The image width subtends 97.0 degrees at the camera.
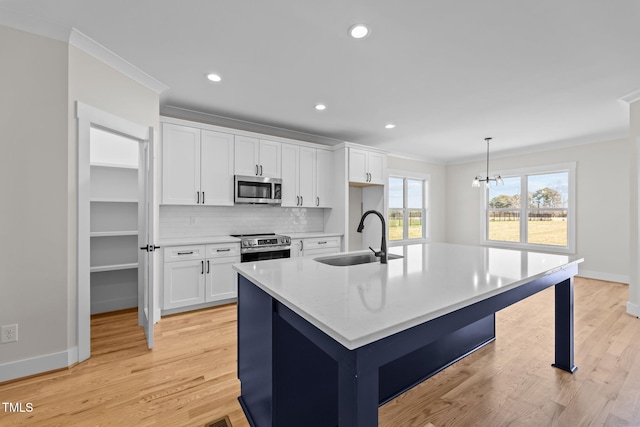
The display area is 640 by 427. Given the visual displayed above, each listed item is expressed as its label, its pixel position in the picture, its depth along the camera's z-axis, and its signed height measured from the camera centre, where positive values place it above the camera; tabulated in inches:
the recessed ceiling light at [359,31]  81.7 +54.1
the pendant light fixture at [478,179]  190.1 +23.7
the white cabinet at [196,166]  136.6 +24.0
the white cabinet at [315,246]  166.9 -19.6
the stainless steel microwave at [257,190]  154.9 +13.5
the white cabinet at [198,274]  128.8 -29.1
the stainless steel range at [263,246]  146.6 -17.7
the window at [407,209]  248.7 +4.9
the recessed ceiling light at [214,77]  110.6 +54.1
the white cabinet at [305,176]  173.0 +24.1
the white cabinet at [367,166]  188.9 +33.2
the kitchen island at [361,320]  35.9 -16.8
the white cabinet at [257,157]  156.4 +32.2
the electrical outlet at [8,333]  79.1 -34.0
